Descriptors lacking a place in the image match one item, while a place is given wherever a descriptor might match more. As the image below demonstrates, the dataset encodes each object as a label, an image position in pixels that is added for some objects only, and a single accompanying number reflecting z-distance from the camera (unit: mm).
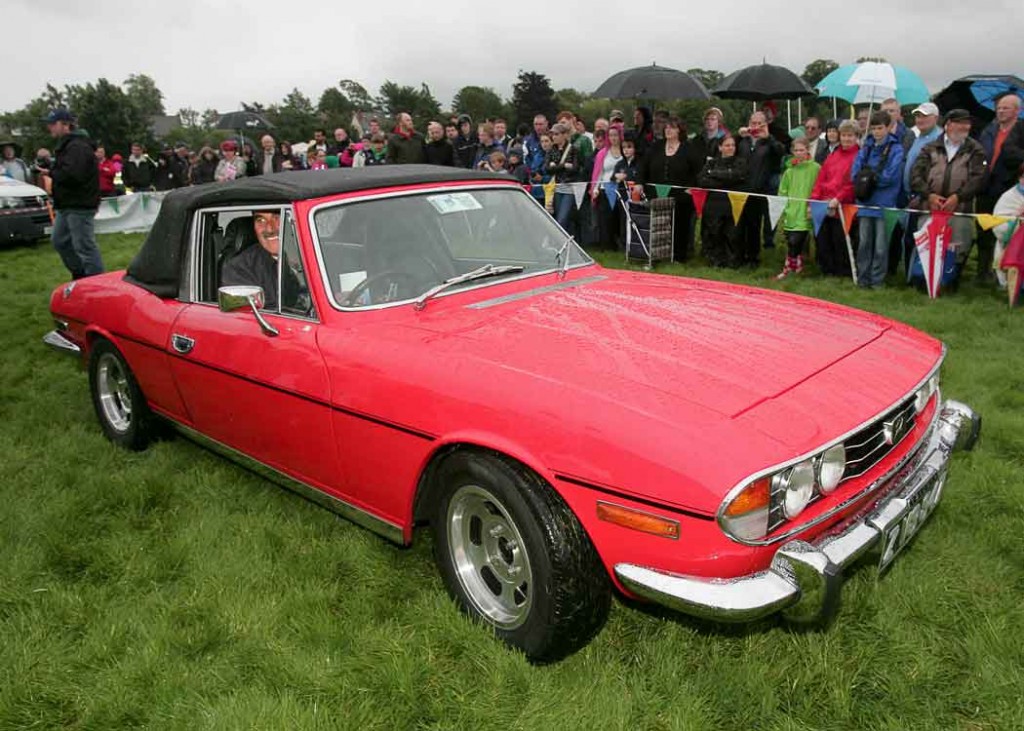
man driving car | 3471
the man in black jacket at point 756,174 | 9125
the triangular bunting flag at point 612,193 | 10242
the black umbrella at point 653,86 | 10891
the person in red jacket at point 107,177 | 17375
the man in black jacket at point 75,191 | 8133
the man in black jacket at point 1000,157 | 7395
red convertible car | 2182
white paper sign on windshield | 3627
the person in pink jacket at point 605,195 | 10391
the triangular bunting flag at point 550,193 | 10906
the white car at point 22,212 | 12531
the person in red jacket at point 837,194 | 8266
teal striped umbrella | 9914
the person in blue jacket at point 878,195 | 7863
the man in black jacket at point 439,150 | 11438
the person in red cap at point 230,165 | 13766
